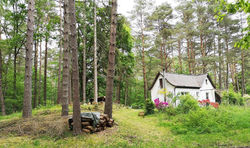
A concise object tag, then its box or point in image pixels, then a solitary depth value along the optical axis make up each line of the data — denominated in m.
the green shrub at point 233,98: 14.95
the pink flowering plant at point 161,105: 11.64
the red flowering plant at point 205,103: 10.94
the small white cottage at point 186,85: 16.62
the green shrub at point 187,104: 9.80
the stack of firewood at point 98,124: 5.55
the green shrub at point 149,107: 11.45
